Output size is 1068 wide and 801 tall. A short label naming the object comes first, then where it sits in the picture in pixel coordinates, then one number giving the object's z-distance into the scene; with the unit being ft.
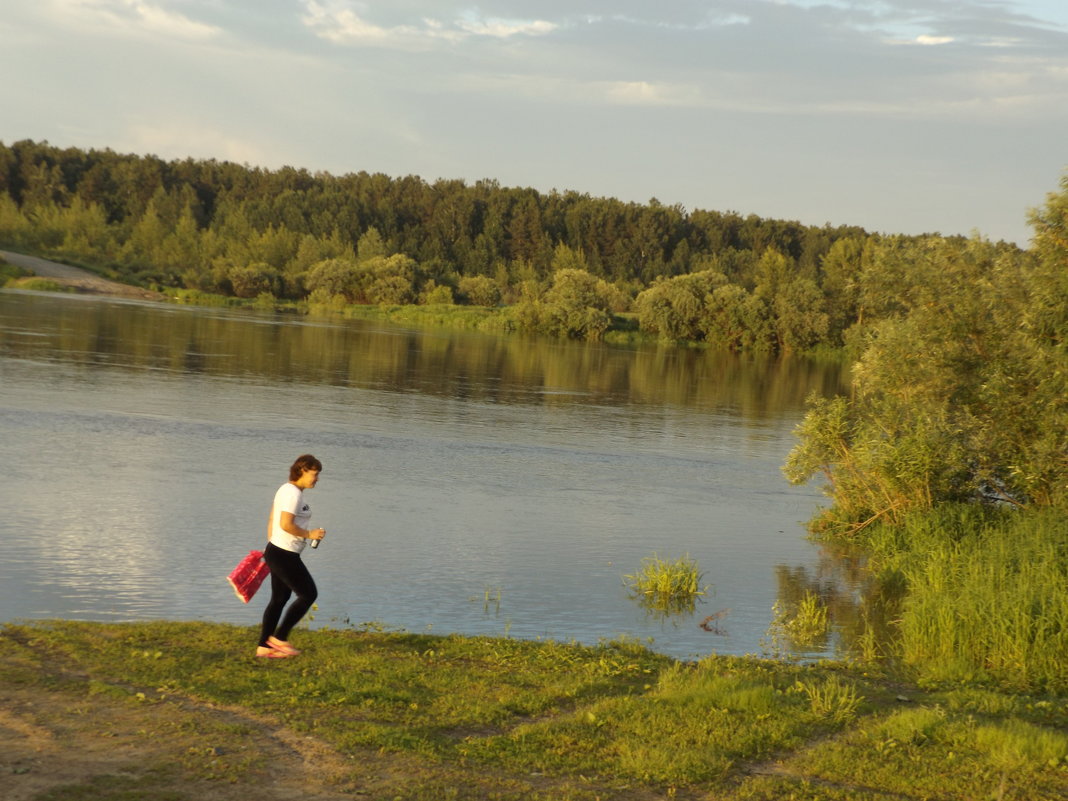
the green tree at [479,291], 452.35
